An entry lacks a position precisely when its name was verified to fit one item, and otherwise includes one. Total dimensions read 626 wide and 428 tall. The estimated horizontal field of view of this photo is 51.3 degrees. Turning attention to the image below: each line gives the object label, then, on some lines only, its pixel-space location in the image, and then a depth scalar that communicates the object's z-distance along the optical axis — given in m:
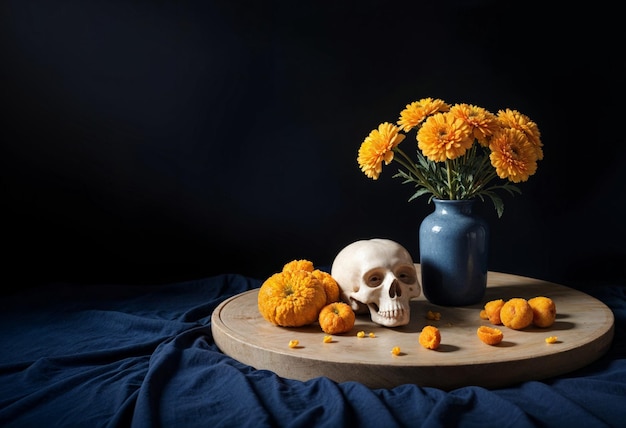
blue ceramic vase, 2.16
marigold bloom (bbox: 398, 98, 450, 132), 2.13
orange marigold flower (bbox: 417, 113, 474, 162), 2.00
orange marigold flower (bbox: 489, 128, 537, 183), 2.03
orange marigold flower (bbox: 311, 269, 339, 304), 2.06
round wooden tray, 1.73
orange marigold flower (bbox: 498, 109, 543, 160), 2.11
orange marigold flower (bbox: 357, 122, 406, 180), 2.11
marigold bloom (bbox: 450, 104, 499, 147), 2.03
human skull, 2.00
